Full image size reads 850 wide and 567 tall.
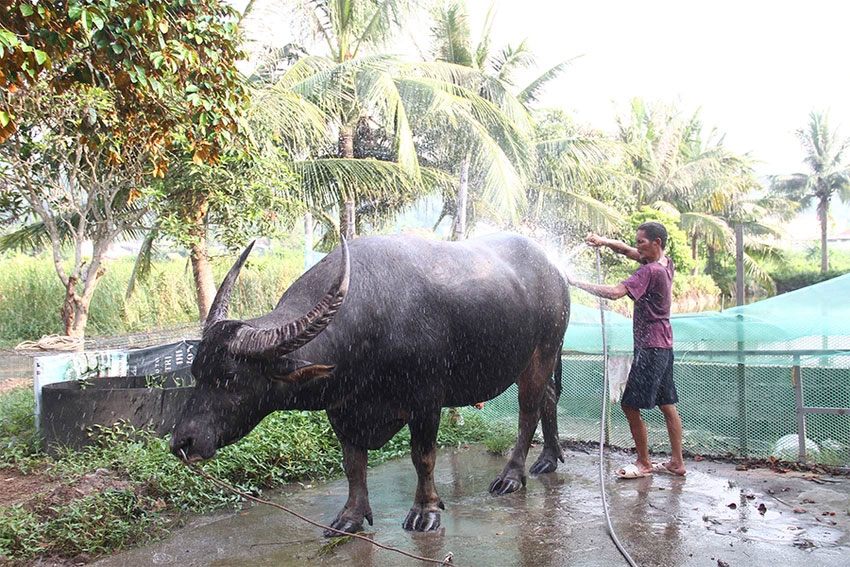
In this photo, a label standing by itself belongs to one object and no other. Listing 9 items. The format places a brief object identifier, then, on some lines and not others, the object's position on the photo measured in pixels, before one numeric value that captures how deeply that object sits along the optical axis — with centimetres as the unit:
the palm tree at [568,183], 1922
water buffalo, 379
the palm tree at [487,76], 1473
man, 545
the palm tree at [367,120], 1252
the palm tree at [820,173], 4812
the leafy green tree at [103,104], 422
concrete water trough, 597
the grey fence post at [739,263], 703
